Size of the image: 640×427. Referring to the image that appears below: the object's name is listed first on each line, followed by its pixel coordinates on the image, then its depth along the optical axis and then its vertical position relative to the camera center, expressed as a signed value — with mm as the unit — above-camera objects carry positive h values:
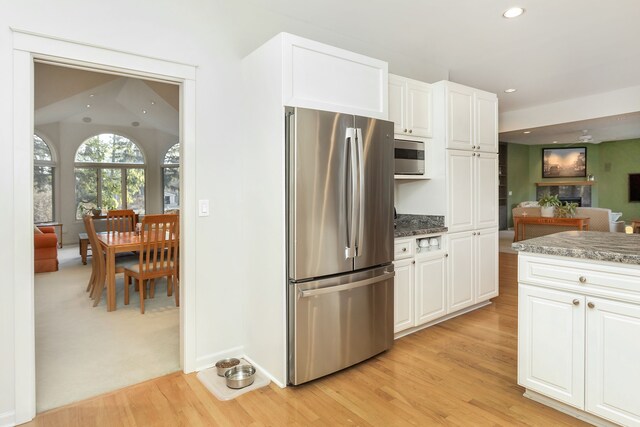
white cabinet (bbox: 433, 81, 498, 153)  3621 +938
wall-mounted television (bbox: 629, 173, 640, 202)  11164 +629
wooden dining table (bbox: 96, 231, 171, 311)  4059 -487
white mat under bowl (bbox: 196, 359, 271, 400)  2346 -1159
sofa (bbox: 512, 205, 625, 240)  7530 -309
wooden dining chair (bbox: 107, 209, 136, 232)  5958 -76
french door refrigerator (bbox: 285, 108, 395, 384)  2385 -202
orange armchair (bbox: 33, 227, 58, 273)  5980 -692
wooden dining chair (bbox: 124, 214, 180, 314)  4094 -486
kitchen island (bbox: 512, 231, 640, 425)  1818 -623
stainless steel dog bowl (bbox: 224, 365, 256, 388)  2424 -1121
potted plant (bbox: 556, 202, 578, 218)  7609 -60
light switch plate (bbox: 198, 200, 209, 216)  2662 +12
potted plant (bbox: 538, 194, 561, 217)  7883 +66
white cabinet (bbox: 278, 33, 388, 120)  2383 +912
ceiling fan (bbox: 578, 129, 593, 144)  9414 +1914
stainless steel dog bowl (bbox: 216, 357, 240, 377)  2582 -1100
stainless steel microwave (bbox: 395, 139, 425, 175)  3410 +481
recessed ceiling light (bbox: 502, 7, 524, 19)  2986 +1600
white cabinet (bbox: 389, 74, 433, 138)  3307 +943
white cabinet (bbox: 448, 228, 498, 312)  3639 -611
